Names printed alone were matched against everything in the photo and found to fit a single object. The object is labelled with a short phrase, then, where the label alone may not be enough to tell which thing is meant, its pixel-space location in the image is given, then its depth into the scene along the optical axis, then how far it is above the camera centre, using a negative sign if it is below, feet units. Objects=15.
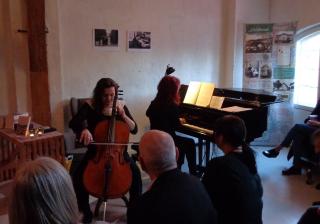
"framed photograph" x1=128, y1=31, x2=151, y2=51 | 16.56 +0.91
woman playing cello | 10.14 -1.57
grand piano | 12.80 -1.90
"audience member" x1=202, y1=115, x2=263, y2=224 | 6.22 -2.21
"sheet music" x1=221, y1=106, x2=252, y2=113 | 12.69 -1.68
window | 18.15 -0.42
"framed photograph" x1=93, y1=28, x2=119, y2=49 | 15.60 +0.98
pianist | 11.71 -1.49
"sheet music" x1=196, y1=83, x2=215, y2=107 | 13.50 -1.24
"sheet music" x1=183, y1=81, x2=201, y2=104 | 14.01 -1.23
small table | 10.19 -2.45
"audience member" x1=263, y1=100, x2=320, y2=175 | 14.43 -3.22
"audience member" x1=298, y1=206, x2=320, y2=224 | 6.97 -2.96
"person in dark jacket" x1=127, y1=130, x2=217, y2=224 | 5.10 -1.92
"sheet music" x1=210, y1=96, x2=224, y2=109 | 13.23 -1.48
